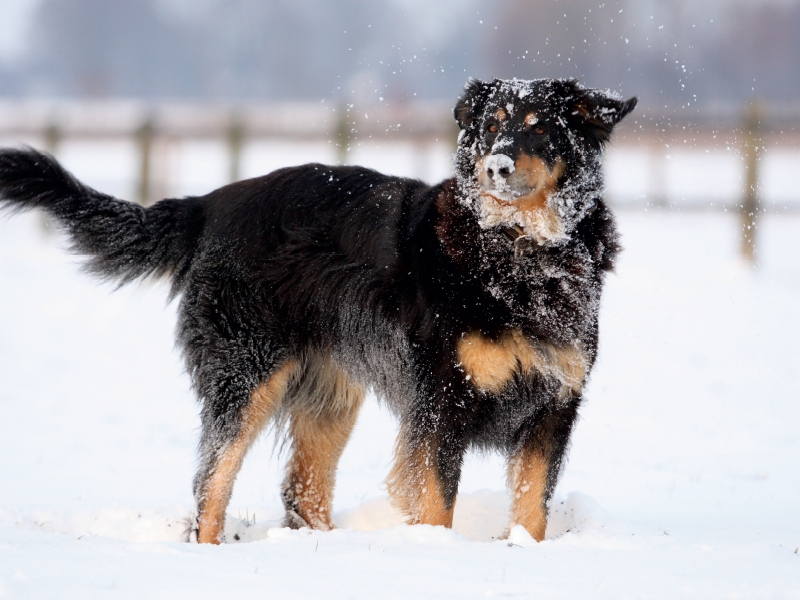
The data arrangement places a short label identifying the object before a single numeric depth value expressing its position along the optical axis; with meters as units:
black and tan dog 7.93
